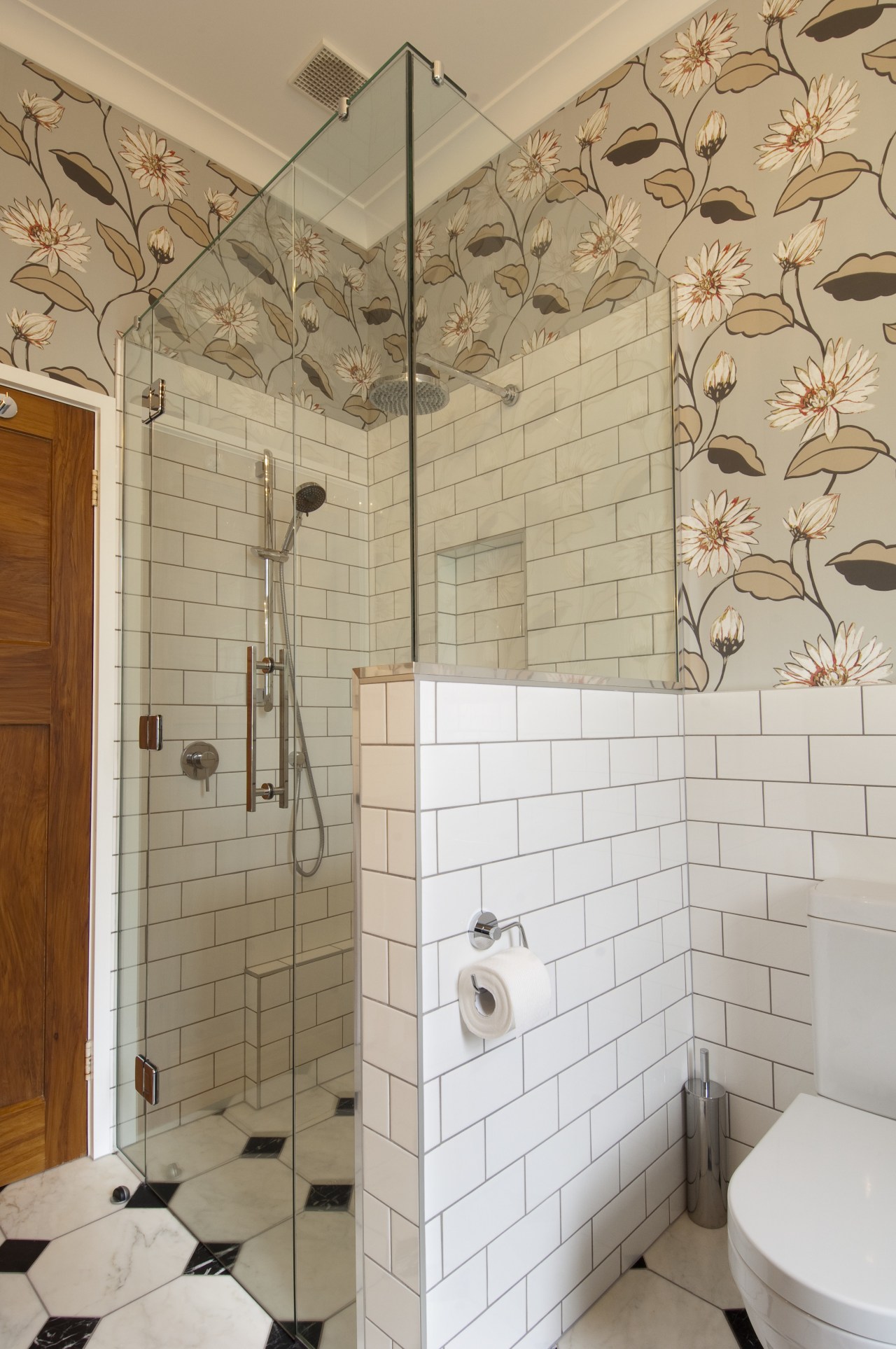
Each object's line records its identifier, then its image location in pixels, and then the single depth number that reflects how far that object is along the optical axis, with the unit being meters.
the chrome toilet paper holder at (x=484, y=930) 1.19
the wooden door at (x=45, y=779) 1.90
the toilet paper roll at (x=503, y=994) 1.09
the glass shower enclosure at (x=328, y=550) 1.20
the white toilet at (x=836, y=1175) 0.95
